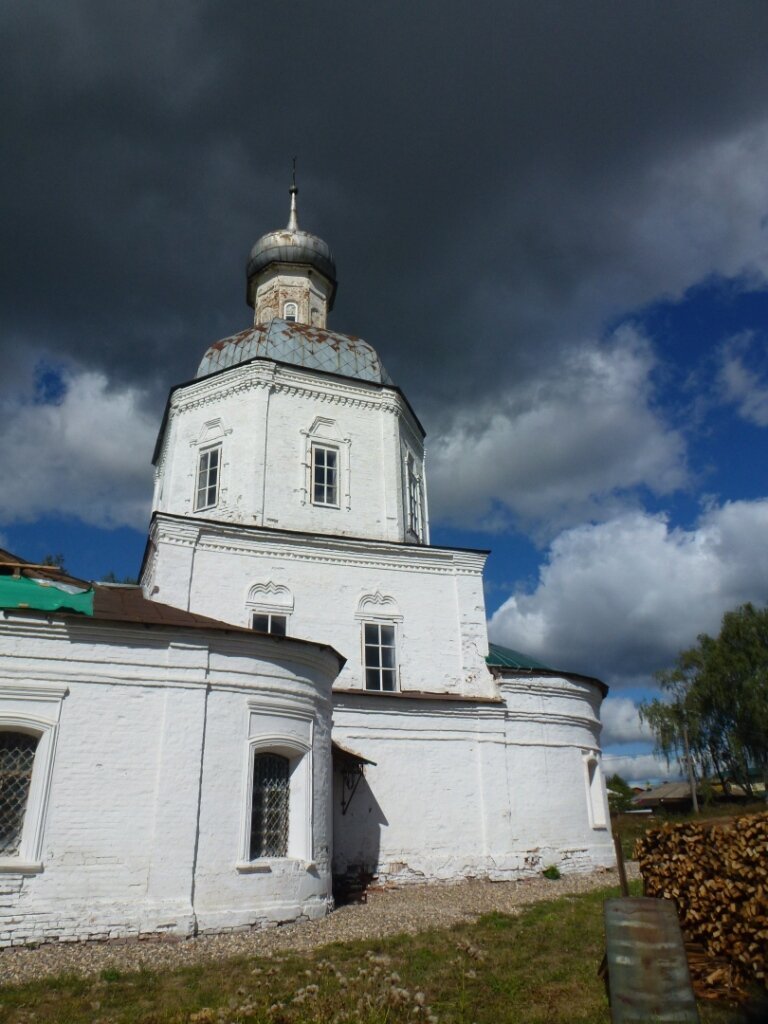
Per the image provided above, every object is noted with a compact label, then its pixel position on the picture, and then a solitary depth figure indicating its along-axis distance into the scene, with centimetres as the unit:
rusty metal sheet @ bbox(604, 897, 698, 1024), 546
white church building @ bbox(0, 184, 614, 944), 949
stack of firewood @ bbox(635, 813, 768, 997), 663
